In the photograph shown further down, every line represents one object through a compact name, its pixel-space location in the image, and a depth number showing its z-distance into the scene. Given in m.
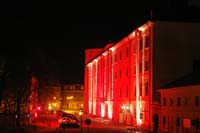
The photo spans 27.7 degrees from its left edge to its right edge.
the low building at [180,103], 39.16
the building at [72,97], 158.62
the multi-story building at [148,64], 50.94
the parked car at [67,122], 54.44
